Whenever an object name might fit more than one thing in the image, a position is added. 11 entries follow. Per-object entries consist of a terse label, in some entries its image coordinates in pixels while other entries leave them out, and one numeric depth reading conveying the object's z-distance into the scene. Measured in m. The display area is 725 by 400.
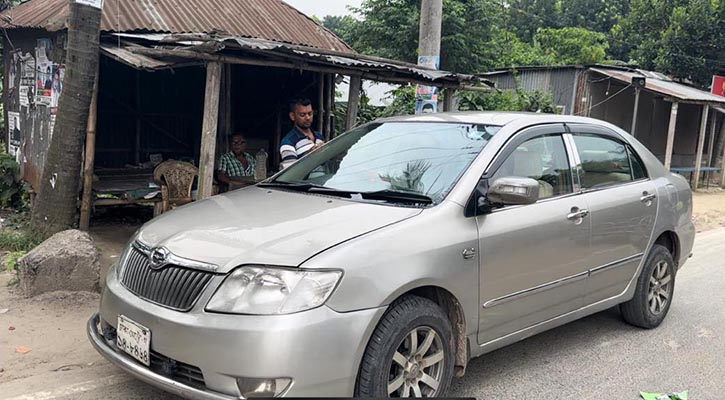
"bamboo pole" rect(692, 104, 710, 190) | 16.84
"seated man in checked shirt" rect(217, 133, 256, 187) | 8.41
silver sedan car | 2.76
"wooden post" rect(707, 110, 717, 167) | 19.39
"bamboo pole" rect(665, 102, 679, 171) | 15.67
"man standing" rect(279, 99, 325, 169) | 6.51
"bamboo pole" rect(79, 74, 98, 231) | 7.04
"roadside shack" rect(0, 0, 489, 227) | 6.48
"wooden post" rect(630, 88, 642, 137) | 17.46
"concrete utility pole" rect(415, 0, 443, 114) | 8.21
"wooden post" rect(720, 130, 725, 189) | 18.83
